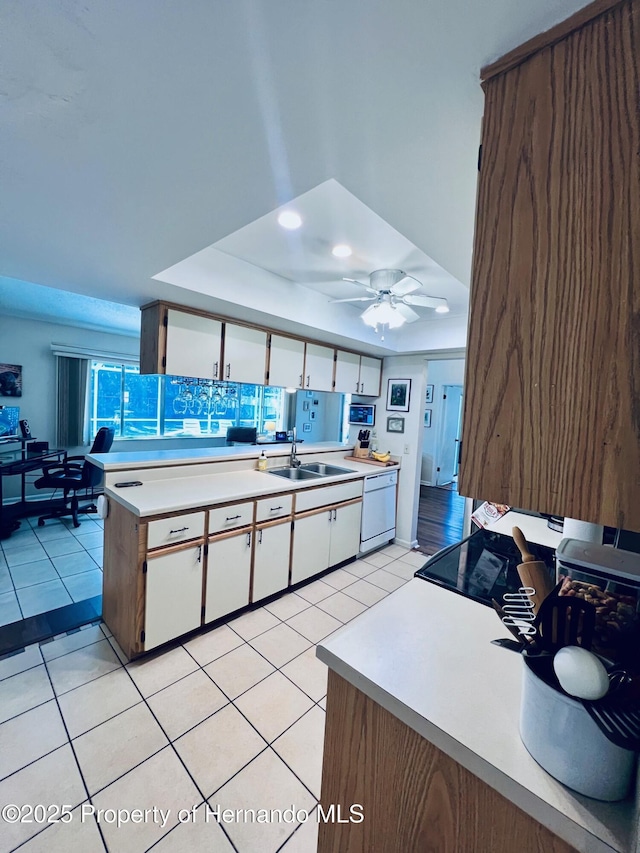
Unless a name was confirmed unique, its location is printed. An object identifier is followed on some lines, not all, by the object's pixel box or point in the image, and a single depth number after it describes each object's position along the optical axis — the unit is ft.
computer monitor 14.85
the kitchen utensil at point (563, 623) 2.09
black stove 4.01
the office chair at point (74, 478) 12.99
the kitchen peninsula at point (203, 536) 6.22
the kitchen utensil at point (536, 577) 2.63
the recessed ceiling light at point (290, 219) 5.51
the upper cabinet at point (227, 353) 7.81
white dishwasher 11.32
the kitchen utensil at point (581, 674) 1.77
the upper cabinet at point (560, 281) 1.63
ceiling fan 7.38
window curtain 16.31
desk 11.85
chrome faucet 10.77
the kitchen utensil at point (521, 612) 2.26
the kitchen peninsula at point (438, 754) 1.87
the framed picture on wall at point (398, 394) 12.87
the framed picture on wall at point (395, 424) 12.98
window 18.67
